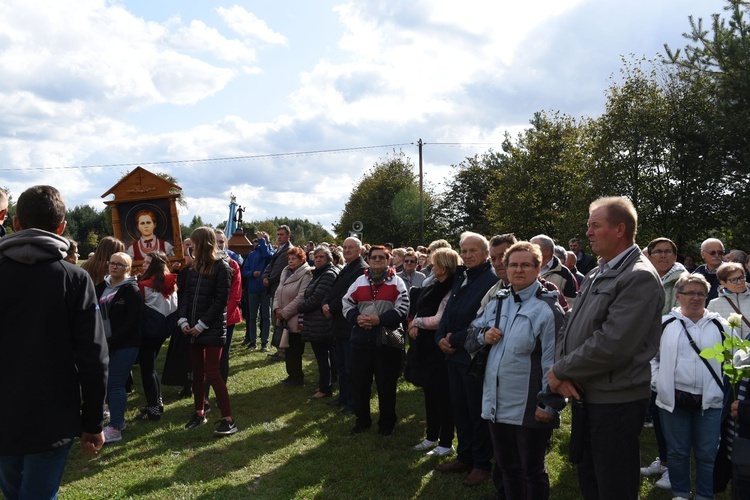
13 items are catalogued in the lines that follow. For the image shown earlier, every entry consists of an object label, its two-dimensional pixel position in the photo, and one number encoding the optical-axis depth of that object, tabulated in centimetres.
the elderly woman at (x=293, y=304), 804
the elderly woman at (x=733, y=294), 505
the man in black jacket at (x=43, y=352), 268
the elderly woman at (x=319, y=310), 746
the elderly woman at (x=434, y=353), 544
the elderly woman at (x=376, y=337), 611
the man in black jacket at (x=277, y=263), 1008
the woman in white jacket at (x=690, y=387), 419
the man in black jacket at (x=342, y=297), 704
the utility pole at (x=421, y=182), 3347
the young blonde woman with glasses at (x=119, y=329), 591
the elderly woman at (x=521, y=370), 368
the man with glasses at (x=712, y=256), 665
